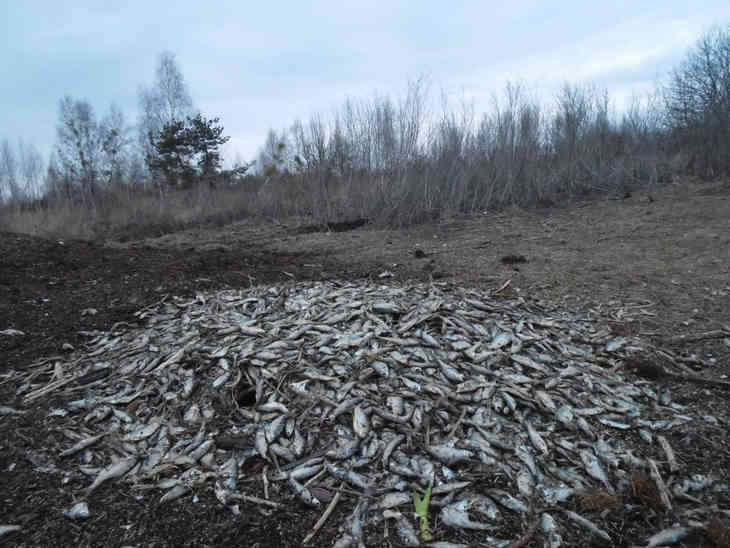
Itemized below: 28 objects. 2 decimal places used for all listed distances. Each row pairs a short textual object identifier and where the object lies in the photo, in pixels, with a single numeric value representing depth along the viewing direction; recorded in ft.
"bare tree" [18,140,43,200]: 46.93
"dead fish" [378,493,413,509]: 4.52
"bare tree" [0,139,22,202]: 46.14
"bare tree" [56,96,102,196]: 52.31
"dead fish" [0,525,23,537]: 4.24
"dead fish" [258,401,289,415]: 5.78
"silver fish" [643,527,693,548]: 4.14
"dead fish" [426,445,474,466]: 5.04
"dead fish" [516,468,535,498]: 4.68
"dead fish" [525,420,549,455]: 5.27
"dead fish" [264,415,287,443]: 5.40
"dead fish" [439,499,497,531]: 4.29
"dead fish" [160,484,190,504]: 4.60
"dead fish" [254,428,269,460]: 5.18
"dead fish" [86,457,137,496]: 4.83
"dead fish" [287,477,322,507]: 4.58
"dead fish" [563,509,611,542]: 4.20
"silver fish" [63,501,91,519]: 4.45
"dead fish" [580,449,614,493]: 4.89
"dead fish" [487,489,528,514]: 4.48
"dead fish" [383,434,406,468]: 5.07
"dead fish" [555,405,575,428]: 5.75
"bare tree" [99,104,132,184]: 52.47
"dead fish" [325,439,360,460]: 5.12
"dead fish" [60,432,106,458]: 5.34
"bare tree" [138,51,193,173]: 54.65
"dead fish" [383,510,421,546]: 4.15
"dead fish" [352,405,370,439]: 5.38
